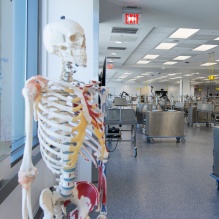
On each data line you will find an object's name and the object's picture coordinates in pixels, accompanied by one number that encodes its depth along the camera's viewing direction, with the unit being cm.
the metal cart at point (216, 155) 293
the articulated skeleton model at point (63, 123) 101
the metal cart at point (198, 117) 939
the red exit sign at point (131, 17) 432
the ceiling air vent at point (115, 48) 793
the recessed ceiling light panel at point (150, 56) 946
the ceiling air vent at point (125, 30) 570
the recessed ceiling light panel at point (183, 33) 597
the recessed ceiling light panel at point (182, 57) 949
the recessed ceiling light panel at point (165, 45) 742
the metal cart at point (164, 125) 602
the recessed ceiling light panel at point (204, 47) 761
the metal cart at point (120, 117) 467
